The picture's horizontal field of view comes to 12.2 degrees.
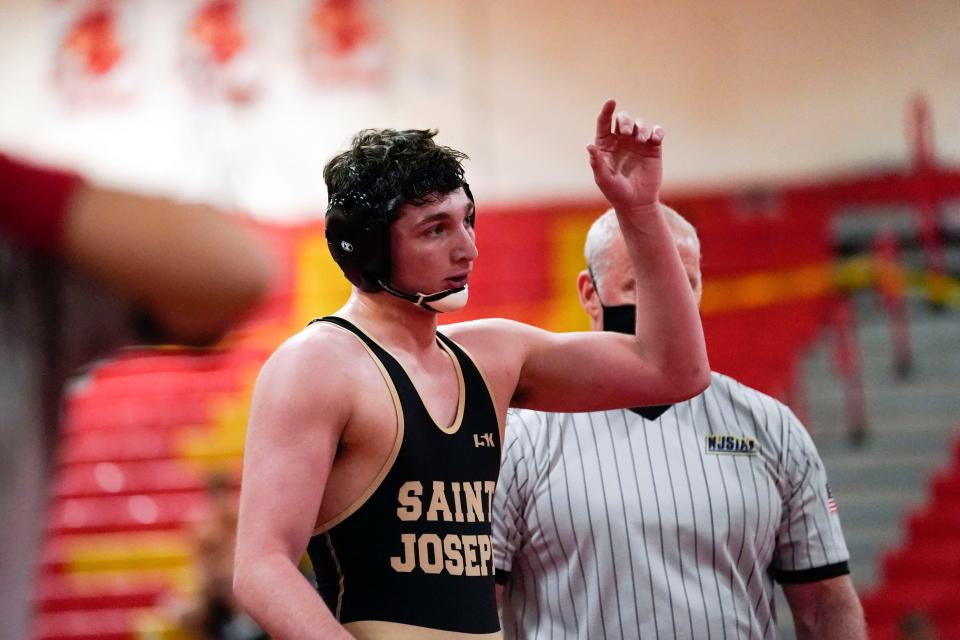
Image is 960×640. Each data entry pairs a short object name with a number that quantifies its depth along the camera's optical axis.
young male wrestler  6.31
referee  6.92
